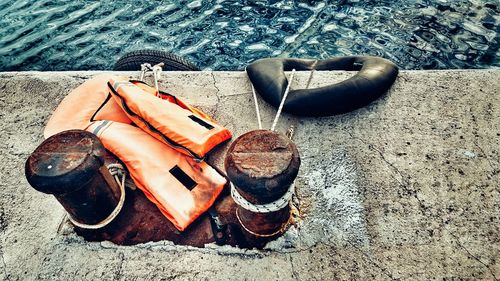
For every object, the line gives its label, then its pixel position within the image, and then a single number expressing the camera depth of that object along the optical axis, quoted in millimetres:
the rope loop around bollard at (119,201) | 2285
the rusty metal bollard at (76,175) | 1945
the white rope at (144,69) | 3398
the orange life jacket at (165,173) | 2346
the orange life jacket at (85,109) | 2713
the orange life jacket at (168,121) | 2510
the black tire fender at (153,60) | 3863
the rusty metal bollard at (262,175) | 1897
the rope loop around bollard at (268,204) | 2045
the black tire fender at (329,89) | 2861
